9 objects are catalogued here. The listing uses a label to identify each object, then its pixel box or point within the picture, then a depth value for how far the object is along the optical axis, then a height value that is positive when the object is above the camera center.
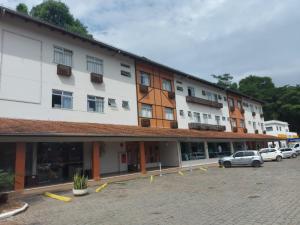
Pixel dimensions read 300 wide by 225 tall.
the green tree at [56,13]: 45.62 +27.01
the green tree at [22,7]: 41.67 +25.69
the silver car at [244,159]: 25.00 -0.66
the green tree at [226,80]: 81.41 +23.35
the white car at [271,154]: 31.78 -0.39
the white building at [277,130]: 59.59 +4.96
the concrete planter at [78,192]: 12.91 -1.50
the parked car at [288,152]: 35.46 -0.30
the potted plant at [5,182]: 10.98 -0.69
